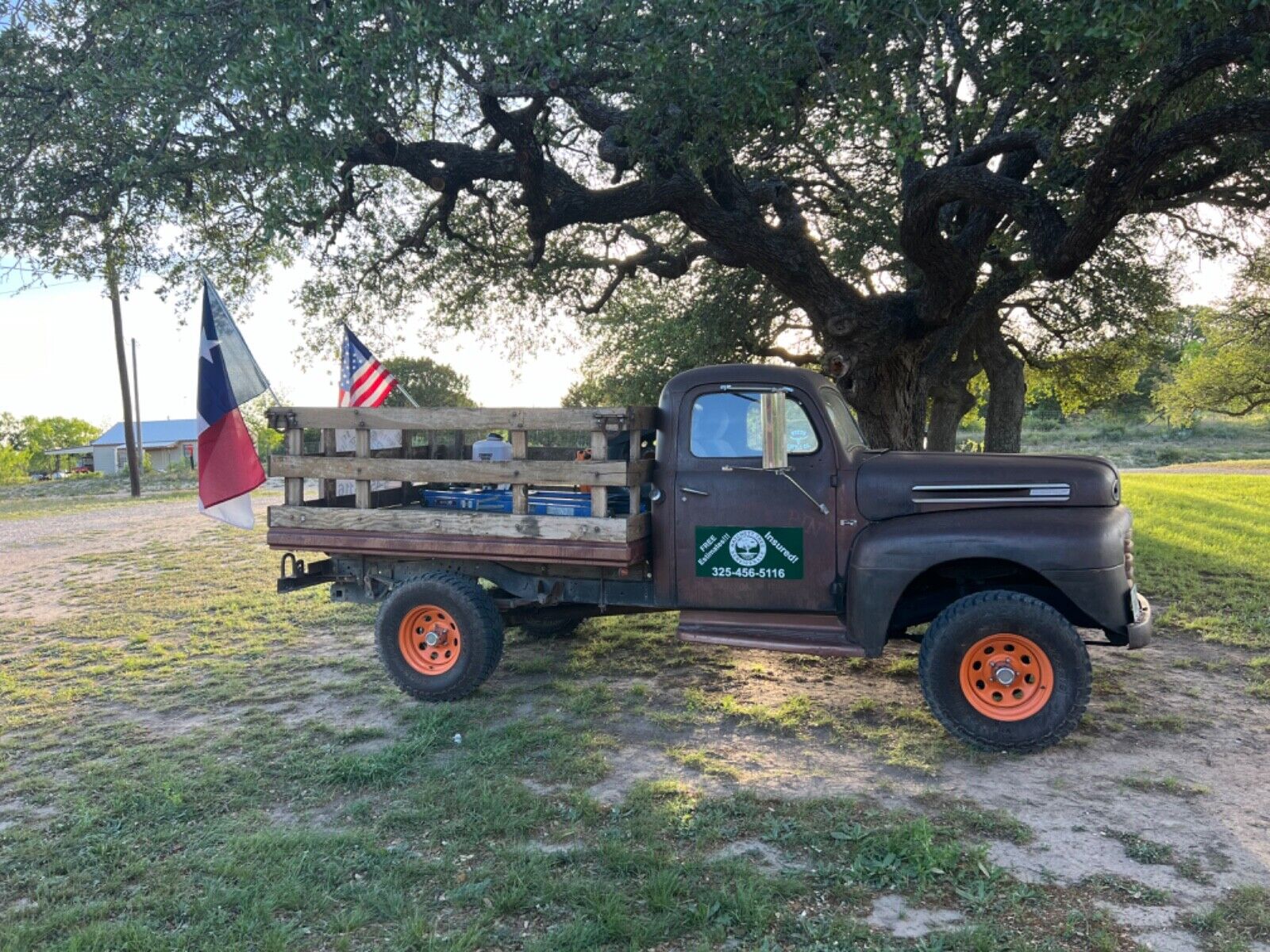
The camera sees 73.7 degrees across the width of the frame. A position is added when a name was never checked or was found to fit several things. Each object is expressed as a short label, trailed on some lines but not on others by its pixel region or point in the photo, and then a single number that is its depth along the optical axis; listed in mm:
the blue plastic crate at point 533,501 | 5988
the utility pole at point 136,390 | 34000
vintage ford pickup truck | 4883
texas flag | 6387
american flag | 8586
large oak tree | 6230
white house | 75000
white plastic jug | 6785
